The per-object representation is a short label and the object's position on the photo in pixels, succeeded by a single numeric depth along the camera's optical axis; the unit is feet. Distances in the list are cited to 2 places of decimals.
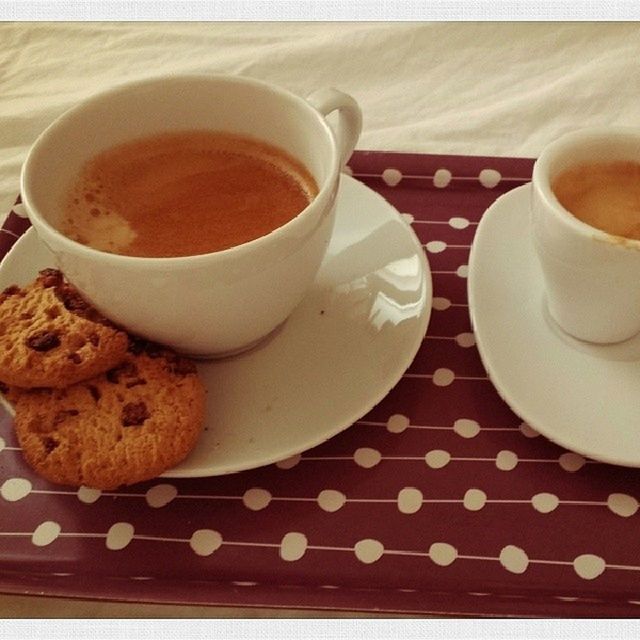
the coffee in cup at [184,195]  0.86
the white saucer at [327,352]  0.78
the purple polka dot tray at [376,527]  0.72
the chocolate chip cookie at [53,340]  0.75
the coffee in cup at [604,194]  0.82
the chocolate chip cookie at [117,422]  0.73
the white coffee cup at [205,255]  0.72
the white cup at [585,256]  0.76
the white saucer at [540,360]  0.78
